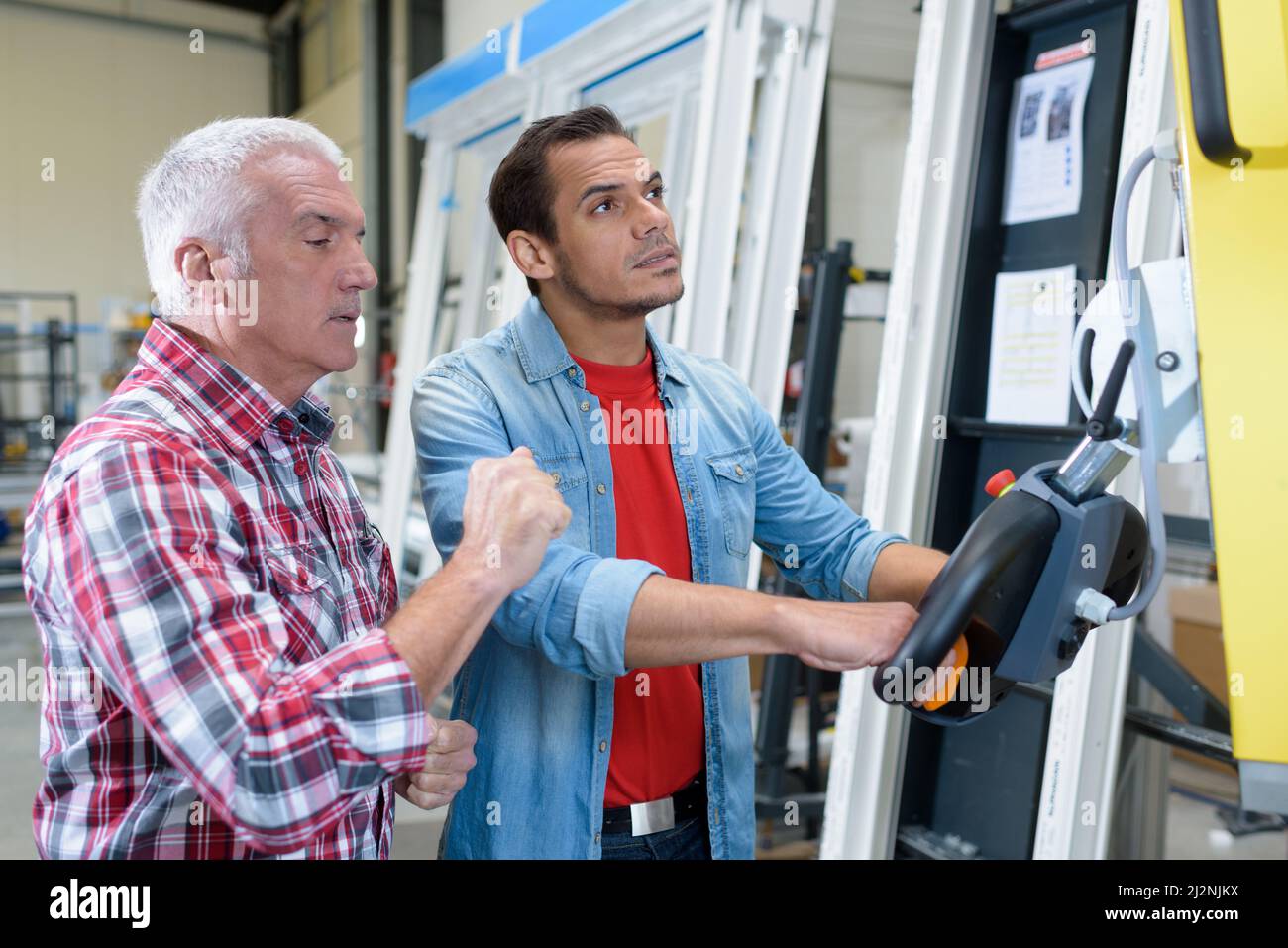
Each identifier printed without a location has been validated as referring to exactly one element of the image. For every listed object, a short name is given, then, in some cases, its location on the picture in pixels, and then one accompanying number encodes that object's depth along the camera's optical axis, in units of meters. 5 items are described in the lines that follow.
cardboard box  4.11
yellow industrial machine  0.73
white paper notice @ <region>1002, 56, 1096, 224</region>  2.16
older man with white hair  0.90
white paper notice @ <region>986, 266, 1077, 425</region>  2.18
